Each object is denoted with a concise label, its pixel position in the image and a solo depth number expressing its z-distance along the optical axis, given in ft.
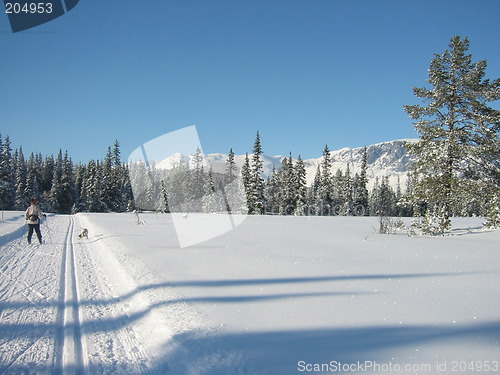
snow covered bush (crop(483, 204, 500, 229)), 49.49
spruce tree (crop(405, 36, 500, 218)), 48.70
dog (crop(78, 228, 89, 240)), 46.09
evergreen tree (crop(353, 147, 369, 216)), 183.83
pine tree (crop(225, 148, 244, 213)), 164.70
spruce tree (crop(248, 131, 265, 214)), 146.00
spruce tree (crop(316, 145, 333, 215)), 187.42
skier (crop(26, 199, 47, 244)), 39.88
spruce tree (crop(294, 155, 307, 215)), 166.91
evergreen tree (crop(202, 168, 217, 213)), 173.68
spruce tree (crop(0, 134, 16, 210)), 172.66
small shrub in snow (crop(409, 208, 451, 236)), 48.34
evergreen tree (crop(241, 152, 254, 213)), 147.36
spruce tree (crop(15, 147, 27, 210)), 194.36
